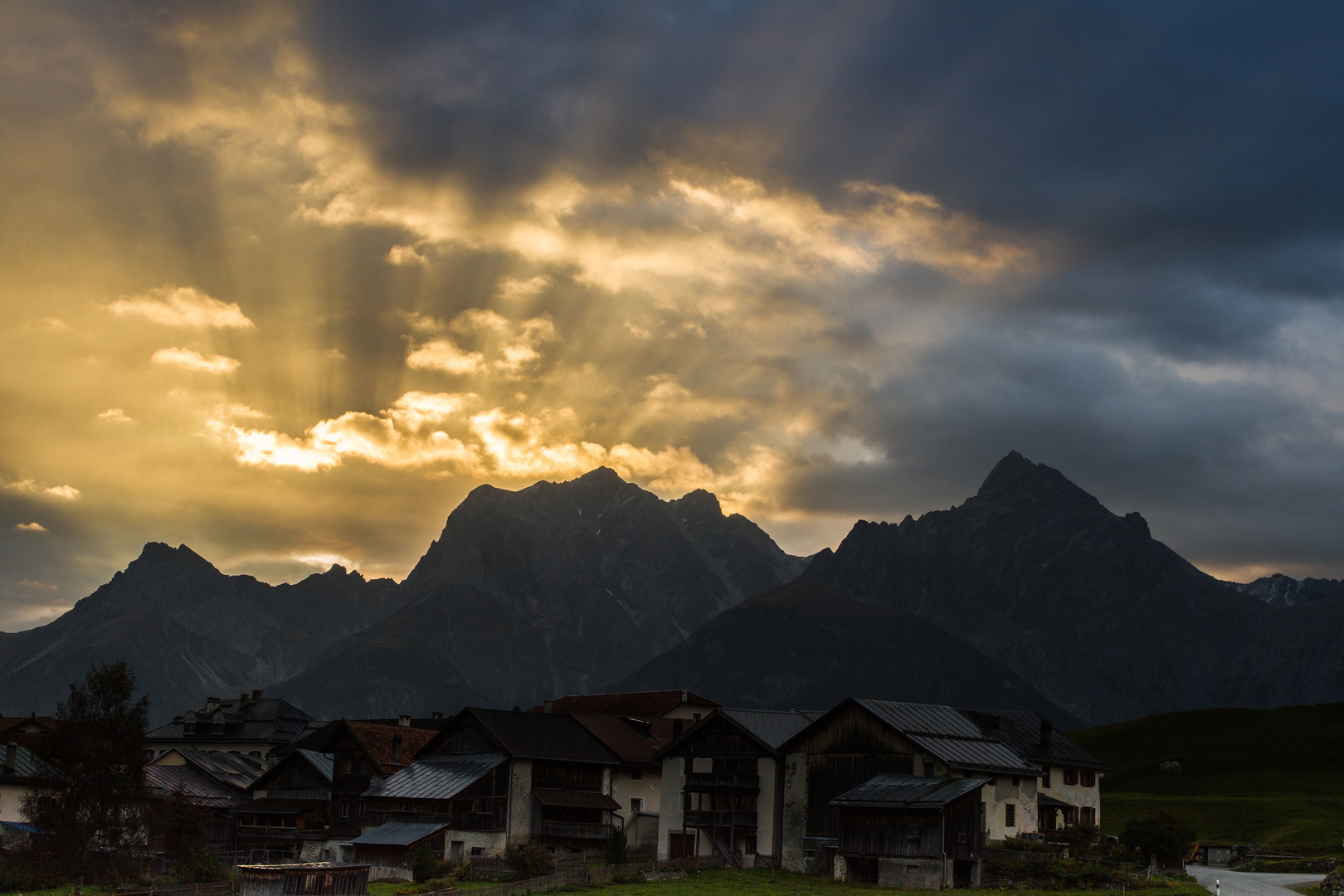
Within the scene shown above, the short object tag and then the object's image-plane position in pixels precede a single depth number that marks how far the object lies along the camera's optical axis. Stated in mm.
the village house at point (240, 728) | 154875
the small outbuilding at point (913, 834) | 69312
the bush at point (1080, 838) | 77750
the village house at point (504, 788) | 88375
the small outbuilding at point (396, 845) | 82250
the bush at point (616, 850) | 79762
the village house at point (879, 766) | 77938
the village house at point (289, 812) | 100125
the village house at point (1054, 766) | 91250
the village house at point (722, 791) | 86812
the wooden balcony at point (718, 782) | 87938
